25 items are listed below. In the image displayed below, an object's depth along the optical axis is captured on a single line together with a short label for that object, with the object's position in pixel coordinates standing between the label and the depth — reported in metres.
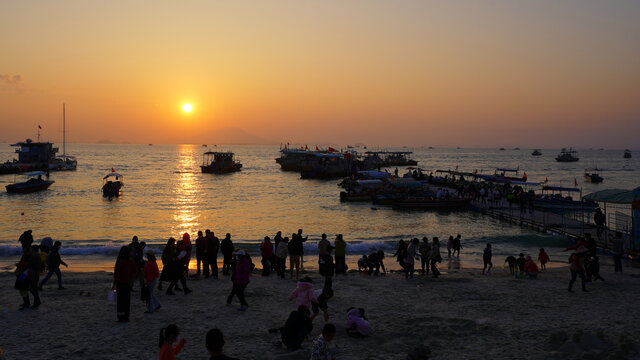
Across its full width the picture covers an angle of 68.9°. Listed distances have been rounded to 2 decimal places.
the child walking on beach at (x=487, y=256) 17.41
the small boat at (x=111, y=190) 55.12
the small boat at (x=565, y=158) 170.81
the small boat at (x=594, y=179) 83.73
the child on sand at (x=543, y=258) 17.86
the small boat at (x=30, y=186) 57.34
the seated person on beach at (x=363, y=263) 17.04
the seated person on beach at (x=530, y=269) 15.88
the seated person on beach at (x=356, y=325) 9.75
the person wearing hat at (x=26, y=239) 14.57
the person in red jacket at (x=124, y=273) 9.99
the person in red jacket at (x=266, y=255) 15.54
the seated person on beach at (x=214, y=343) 4.63
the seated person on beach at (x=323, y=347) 6.80
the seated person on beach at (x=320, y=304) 10.21
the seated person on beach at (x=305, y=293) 9.90
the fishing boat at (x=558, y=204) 41.66
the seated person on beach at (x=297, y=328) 8.62
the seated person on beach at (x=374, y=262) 16.73
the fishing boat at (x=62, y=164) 96.62
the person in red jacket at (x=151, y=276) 10.98
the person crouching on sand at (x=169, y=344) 5.90
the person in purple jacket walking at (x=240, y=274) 11.08
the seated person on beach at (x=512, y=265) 16.59
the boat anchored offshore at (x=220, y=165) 96.75
